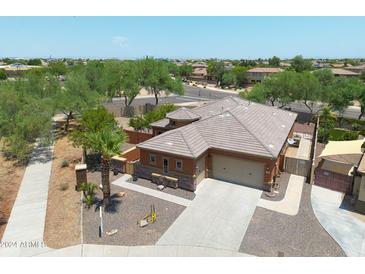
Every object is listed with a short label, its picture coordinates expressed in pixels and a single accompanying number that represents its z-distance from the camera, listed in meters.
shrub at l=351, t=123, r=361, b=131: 39.95
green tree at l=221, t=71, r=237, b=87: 99.31
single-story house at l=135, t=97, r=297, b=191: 20.70
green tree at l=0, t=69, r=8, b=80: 90.56
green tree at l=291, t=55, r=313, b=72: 122.83
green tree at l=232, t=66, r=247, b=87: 98.97
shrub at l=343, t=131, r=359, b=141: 34.03
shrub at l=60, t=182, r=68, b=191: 20.87
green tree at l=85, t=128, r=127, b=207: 17.23
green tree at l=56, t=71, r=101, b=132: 33.06
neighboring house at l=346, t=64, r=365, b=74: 118.93
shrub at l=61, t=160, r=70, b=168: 25.39
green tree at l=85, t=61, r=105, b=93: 44.84
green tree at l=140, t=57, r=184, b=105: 48.16
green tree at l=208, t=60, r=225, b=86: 110.73
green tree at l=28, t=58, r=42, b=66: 161.00
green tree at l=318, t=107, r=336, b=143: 34.06
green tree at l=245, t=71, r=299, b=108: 45.16
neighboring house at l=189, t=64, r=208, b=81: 124.25
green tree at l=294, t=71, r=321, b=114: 44.12
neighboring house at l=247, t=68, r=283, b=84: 99.44
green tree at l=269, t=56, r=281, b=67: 163.38
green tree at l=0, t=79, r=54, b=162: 25.53
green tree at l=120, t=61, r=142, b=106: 46.06
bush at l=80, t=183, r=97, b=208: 18.52
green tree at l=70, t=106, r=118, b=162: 24.18
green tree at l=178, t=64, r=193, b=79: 127.44
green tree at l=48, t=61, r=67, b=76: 77.12
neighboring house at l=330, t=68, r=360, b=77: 94.97
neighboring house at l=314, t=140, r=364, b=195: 20.35
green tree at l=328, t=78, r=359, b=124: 41.88
